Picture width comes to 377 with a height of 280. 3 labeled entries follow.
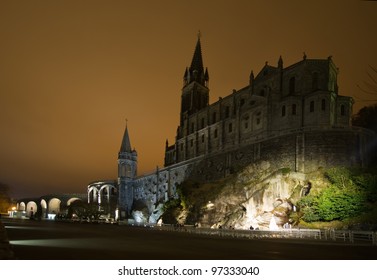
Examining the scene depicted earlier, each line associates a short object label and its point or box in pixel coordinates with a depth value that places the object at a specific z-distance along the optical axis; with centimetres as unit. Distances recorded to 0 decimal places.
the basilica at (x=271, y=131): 4769
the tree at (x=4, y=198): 12301
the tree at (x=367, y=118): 6275
